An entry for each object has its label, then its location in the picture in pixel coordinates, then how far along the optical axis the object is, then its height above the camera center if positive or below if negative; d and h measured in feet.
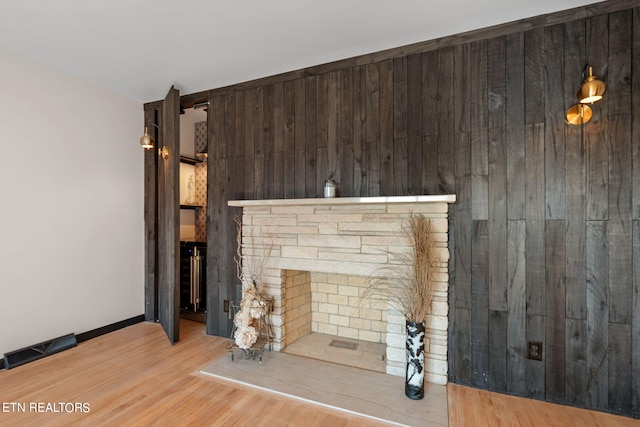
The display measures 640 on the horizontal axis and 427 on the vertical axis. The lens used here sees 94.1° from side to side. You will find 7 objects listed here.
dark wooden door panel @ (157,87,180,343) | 9.66 +0.09
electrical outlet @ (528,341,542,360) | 6.76 -3.15
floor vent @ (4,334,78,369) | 8.02 -3.94
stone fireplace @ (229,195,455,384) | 7.34 -1.35
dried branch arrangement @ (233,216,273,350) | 8.21 -2.51
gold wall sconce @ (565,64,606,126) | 5.64 +2.26
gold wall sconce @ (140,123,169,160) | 10.24 +2.49
